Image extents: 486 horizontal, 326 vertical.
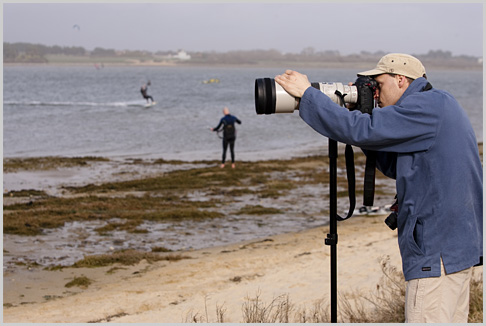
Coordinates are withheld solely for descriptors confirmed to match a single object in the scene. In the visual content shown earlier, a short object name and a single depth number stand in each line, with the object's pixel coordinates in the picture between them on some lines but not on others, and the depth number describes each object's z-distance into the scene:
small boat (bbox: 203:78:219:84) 106.89
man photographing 2.71
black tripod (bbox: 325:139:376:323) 2.97
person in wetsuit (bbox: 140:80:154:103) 50.23
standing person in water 18.14
